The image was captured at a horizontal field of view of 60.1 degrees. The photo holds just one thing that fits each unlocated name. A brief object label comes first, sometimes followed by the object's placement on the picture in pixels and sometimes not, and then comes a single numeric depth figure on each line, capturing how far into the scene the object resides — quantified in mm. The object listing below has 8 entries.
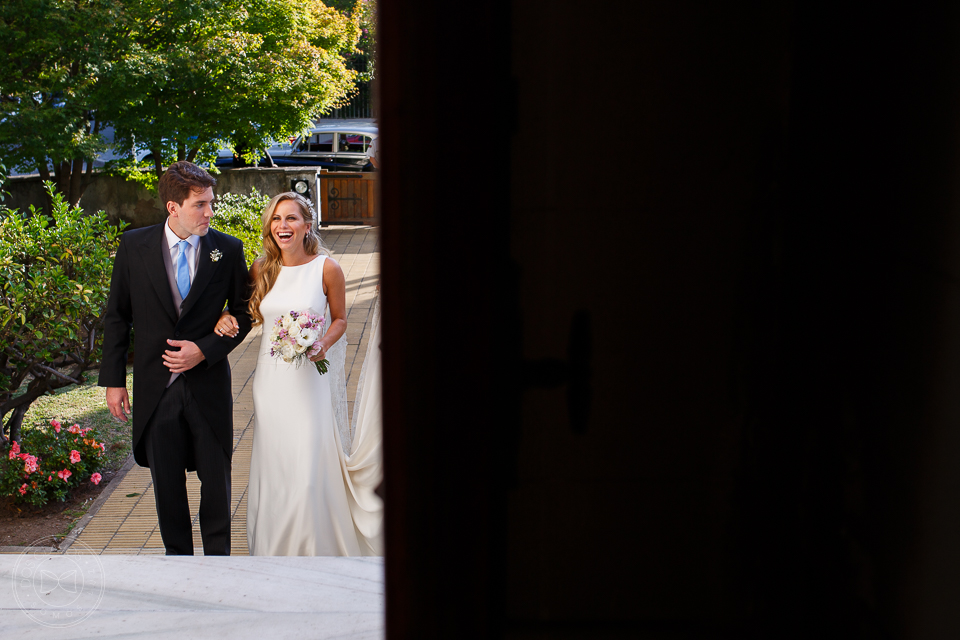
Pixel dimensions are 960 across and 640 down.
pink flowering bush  5410
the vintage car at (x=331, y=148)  18406
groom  4164
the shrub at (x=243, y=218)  10047
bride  4434
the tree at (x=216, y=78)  10344
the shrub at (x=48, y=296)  5578
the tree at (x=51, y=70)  9320
